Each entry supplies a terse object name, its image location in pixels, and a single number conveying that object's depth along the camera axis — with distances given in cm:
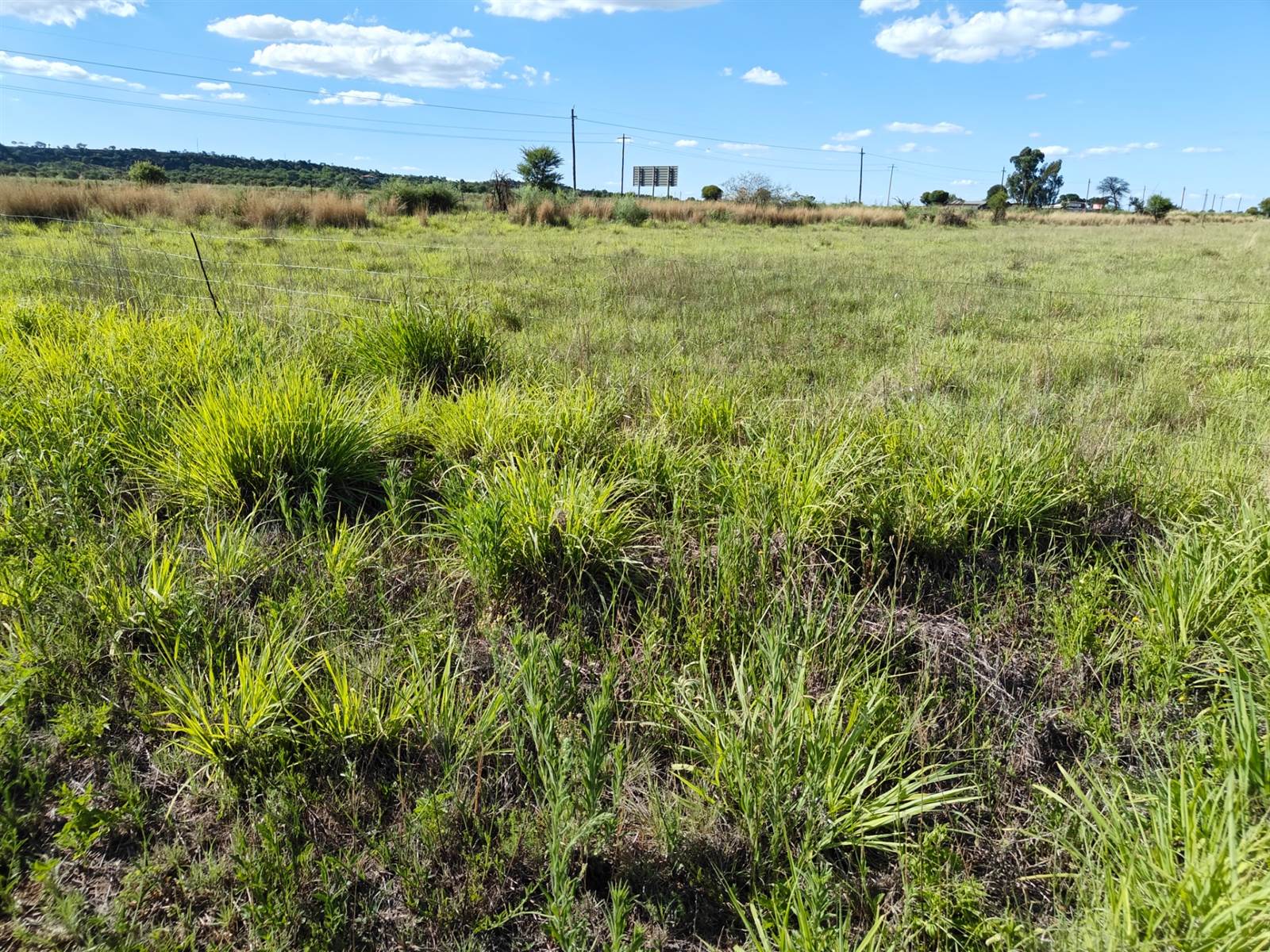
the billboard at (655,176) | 5850
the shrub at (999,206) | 4034
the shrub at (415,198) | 2273
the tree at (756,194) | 3672
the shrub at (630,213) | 2555
